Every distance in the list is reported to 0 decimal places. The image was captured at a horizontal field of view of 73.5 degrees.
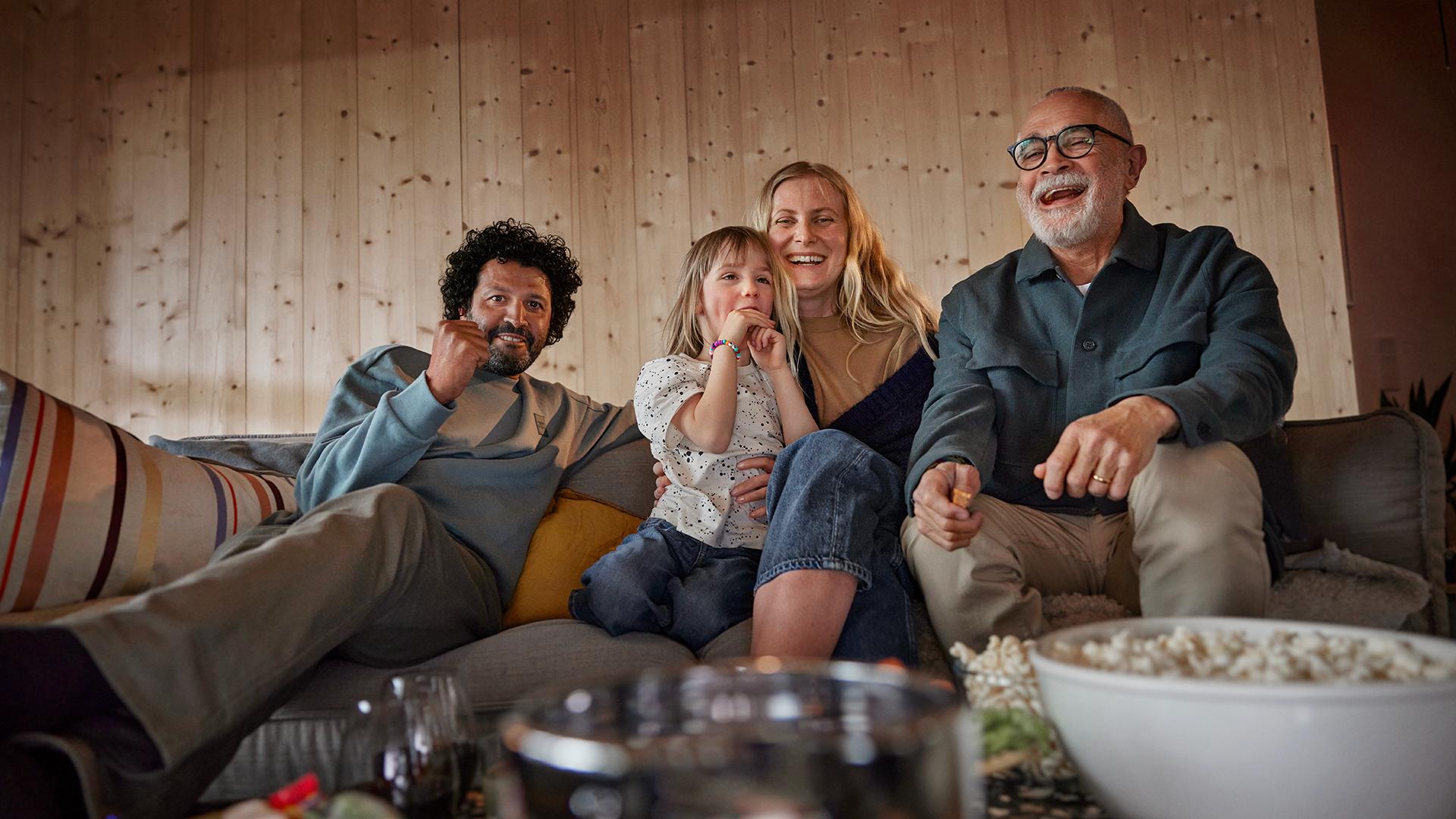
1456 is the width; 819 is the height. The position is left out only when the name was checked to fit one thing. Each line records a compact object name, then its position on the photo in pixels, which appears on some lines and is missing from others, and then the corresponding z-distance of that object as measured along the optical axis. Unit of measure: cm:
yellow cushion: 180
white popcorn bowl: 61
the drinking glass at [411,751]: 73
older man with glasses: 134
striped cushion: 144
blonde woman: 141
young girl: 161
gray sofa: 148
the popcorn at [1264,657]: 68
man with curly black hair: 88
